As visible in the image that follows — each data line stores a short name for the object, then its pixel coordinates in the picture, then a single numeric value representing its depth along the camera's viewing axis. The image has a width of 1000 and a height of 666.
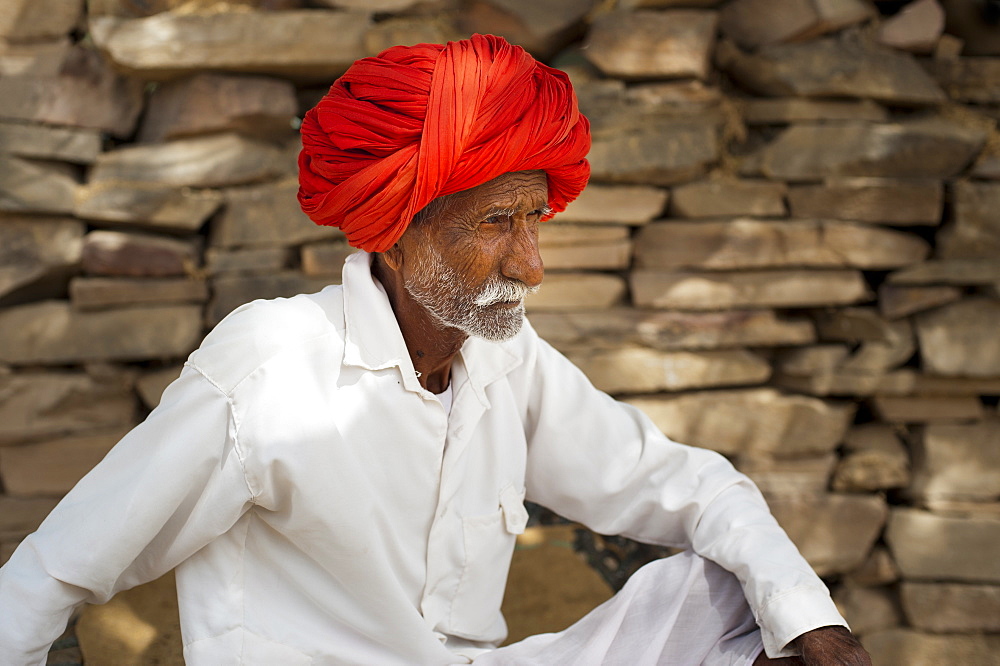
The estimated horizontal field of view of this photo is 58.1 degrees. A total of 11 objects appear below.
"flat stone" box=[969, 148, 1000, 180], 3.31
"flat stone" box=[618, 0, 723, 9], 3.24
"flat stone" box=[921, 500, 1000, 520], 3.42
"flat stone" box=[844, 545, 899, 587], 3.48
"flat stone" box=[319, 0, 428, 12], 3.12
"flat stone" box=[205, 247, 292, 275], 3.16
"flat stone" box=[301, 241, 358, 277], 3.14
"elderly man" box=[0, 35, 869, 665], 1.57
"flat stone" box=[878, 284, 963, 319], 3.34
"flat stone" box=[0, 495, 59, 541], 3.08
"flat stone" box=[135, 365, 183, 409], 3.13
